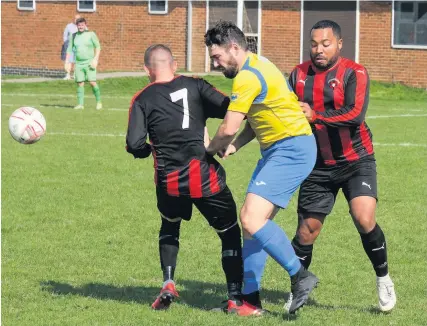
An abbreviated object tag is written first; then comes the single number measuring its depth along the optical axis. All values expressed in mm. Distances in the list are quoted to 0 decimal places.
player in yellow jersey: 10145
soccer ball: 13659
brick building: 49205
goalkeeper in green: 36288
